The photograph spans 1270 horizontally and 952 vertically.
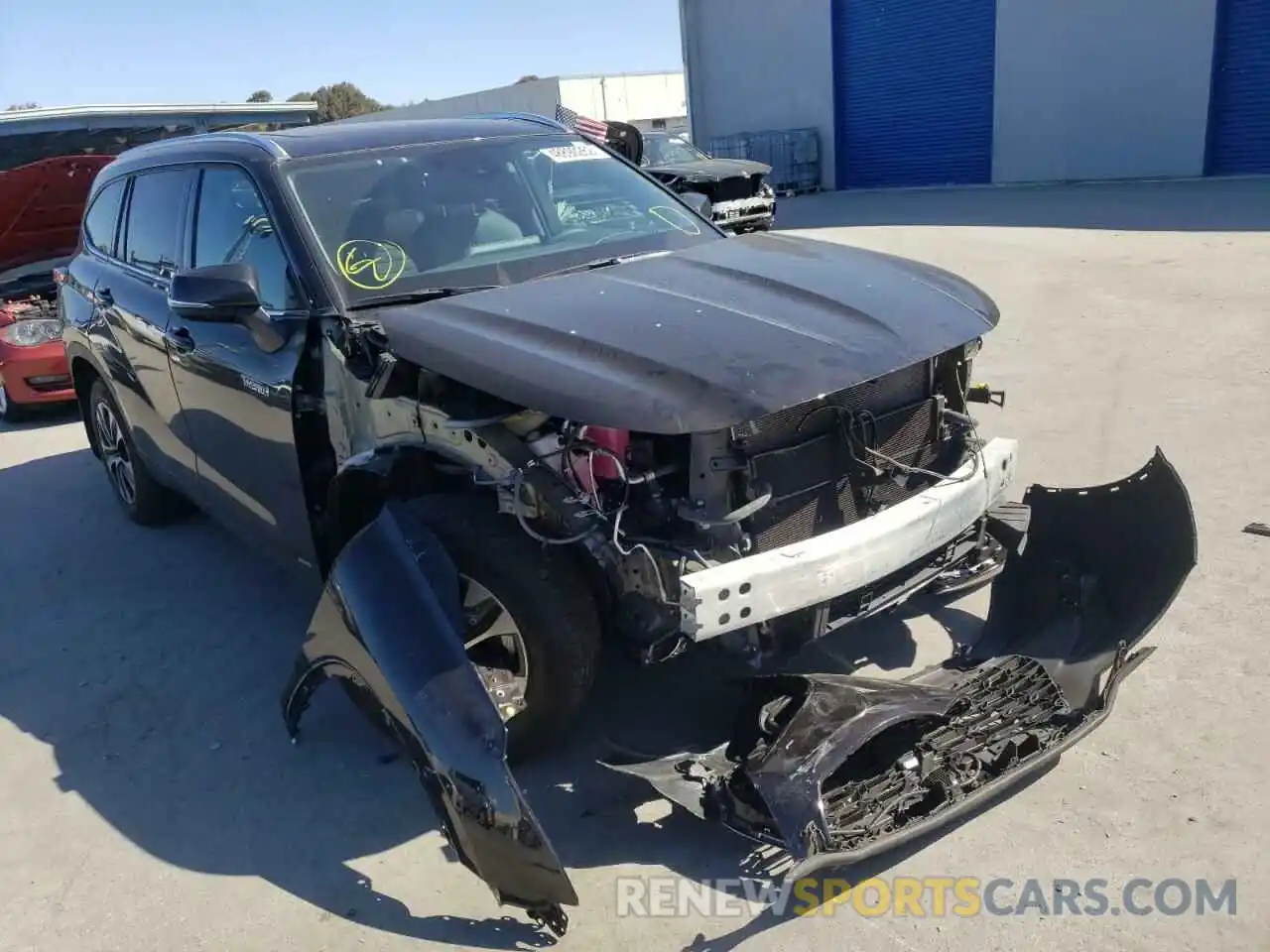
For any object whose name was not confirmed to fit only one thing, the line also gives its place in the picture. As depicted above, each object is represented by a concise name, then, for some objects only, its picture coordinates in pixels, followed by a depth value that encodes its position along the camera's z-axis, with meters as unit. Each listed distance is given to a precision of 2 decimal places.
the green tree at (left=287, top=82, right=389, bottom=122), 71.00
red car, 8.16
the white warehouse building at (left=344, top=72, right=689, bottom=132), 37.12
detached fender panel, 2.63
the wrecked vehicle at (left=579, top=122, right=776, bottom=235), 14.66
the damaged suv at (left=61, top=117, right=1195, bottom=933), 2.80
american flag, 6.02
